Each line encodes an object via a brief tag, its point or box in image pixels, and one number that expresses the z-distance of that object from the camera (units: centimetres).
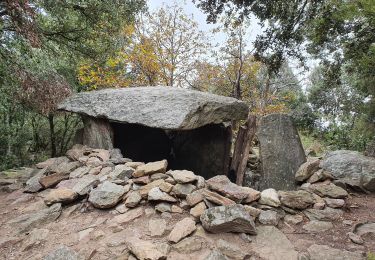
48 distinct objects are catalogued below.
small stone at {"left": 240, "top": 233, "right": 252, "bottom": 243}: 332
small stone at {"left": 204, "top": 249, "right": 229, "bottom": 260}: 290
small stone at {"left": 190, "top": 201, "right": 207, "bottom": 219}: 357
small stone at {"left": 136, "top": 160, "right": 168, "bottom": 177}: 427
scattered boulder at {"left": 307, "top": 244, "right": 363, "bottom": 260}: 307
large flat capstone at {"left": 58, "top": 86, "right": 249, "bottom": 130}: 514
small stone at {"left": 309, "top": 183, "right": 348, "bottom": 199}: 429
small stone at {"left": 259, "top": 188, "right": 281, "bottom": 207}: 391
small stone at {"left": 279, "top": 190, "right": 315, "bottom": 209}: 398
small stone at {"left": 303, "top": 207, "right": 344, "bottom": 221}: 388
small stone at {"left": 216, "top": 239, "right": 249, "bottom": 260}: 302
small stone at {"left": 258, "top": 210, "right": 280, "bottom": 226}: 365
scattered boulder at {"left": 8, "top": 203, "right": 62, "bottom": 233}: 363
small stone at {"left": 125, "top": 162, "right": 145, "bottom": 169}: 462
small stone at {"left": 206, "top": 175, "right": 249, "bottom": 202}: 383
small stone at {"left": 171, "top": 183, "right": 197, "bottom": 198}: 385
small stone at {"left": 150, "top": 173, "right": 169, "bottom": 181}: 420
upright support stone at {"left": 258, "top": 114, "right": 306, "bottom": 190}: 519
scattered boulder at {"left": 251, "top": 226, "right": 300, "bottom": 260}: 311
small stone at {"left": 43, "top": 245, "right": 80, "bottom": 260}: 290
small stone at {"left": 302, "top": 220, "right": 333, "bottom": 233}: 367
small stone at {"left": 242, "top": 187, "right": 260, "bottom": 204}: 389
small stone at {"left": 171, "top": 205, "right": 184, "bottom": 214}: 370
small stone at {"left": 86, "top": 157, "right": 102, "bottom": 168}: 483
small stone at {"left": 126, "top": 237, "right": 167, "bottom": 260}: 286
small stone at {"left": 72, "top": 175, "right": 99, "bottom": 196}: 408
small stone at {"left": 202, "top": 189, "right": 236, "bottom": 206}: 365
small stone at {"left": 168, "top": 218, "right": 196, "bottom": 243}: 320
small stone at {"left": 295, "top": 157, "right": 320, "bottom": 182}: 487
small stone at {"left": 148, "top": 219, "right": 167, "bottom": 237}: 332
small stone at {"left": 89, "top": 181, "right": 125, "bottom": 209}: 381
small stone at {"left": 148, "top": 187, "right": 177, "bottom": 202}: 379
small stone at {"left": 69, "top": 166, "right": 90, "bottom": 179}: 462
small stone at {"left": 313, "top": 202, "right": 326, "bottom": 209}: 404
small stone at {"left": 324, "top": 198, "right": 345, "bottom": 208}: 410
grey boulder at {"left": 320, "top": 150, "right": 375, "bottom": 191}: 461
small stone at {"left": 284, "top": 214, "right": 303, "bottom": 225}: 380
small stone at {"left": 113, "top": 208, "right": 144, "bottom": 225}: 356
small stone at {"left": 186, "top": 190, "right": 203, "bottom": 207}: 371
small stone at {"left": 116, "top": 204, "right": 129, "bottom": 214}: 374
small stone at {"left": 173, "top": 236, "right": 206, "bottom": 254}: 306
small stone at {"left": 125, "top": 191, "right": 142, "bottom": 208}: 379
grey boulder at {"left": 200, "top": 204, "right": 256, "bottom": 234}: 330
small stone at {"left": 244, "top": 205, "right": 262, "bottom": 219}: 370
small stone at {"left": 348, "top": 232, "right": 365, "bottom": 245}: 335
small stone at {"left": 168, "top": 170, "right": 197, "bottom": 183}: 398
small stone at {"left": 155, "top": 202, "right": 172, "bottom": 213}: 371
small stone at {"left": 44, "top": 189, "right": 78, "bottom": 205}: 396
